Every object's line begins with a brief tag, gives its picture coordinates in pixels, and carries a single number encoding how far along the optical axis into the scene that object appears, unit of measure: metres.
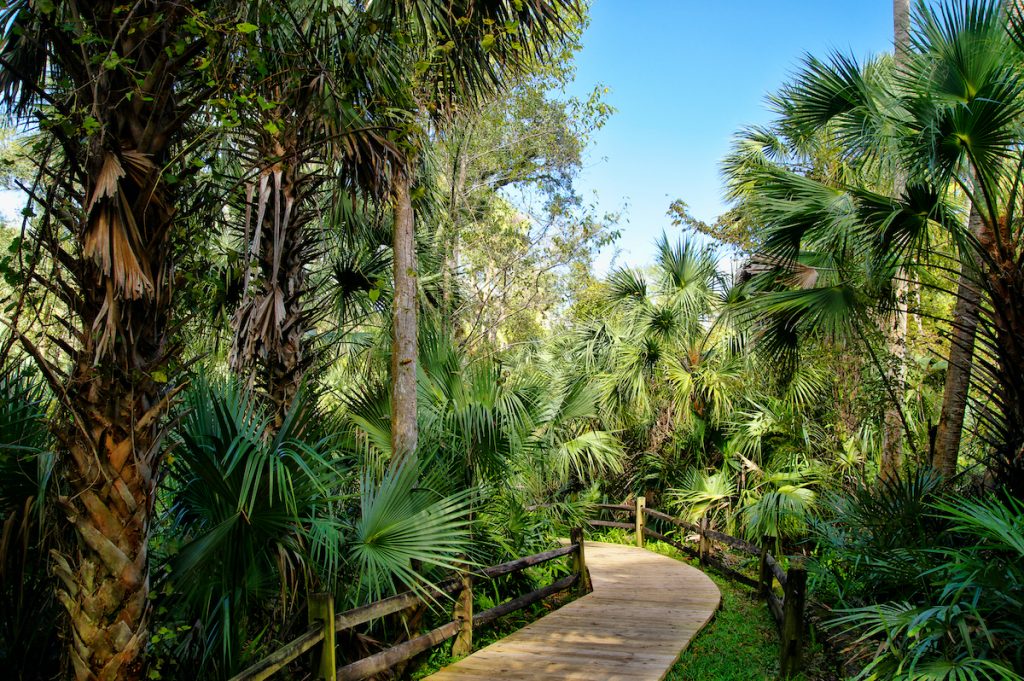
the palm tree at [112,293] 3.36
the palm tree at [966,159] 5.97
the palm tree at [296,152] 4.91
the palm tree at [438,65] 6.10
